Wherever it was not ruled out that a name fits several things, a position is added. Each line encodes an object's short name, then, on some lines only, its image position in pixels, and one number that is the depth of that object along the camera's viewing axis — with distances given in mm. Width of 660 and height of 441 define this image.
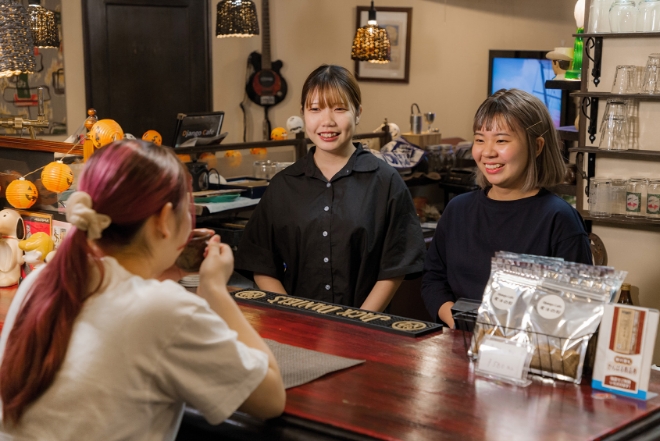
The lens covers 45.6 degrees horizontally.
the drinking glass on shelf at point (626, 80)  3154
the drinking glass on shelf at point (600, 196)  3270
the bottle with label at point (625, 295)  3154
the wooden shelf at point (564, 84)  3532
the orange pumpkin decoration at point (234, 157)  4434
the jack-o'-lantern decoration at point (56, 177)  2340
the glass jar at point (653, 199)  3153
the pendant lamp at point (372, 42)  6020
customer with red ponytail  1207
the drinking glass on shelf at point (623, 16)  3143
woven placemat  1522
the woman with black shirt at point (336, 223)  2383
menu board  3869
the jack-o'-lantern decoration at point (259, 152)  4535
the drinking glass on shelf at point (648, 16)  3078
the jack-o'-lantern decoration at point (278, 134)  4621
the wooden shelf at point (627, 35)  3094
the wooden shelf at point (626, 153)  3135
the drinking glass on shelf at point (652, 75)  3086
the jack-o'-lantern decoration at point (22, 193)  2439
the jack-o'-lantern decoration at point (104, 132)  2381
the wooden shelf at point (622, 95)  3071
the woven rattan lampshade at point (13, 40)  2633
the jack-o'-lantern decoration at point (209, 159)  4089
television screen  6035
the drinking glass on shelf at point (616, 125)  3205
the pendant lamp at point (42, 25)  5410
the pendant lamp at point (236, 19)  5566
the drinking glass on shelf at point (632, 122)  3203
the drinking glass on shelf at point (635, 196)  3195
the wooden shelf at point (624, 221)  3178
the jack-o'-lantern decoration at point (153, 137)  3020
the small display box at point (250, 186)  3988
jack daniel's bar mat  1846
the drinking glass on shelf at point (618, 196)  3244
